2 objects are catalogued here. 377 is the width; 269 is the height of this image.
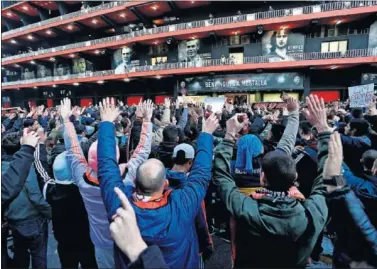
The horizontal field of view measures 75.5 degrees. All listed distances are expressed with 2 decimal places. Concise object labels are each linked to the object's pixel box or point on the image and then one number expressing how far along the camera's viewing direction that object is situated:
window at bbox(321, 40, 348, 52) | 17.41
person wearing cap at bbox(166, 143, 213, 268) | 2.05
